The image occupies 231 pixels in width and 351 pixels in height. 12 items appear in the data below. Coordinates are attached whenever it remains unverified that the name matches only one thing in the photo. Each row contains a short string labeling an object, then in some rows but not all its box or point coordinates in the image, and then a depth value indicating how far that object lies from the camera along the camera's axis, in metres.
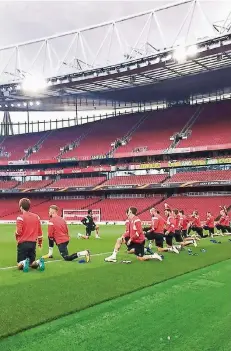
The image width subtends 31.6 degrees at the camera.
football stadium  6.61
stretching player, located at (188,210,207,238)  23.08
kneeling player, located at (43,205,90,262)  12.88
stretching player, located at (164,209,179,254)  16.36
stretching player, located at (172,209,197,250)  18.03
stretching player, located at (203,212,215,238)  24.27
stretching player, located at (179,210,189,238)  19.67
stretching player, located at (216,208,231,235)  25.11
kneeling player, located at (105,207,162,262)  13.08
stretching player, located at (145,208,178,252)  15.45
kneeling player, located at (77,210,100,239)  25.05
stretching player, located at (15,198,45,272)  10.96
